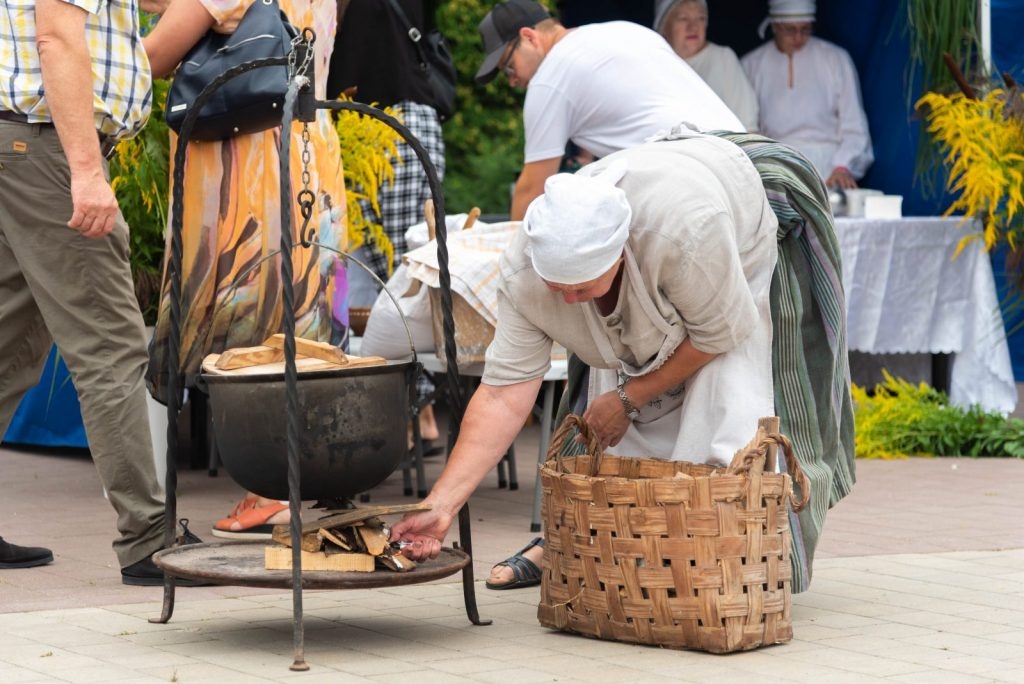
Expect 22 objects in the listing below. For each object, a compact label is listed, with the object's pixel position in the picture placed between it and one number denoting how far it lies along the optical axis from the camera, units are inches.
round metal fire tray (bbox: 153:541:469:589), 275.3
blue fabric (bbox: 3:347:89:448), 549.0
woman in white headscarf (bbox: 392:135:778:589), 271.4
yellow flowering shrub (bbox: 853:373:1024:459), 554.3
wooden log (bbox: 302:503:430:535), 283.6
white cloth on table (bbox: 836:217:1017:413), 594.2
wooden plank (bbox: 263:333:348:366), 293.4
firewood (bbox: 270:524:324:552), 285.9
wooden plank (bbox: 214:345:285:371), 291.1
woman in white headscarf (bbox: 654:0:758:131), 693.9
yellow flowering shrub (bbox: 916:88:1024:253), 546.6
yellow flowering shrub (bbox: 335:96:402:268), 483.5
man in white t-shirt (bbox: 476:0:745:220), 394.0
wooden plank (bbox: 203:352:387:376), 283.9
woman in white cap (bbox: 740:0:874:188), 671.8
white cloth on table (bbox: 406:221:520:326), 411.2
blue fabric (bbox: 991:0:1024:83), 586.2
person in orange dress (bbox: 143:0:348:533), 381.4
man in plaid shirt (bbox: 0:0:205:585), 326.0
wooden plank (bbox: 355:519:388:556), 282.5
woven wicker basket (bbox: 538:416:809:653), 276.7
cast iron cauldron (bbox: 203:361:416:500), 280.2
